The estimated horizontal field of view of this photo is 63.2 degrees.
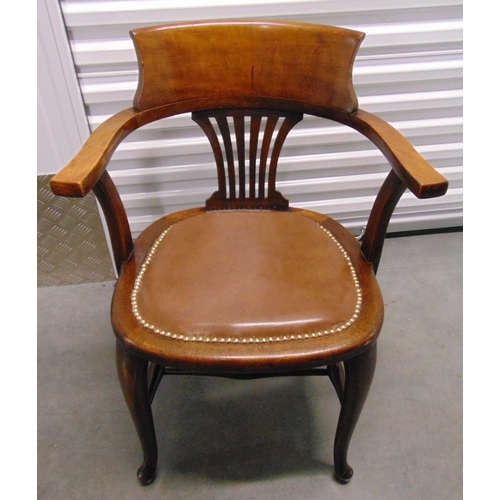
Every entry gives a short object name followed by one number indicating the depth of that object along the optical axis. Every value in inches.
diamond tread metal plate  56.6
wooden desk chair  30.4
